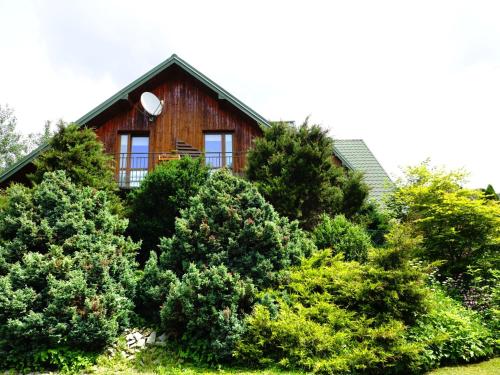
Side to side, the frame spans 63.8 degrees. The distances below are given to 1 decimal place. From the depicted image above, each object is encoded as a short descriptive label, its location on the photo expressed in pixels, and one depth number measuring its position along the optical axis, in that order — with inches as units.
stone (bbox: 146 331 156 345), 280.4
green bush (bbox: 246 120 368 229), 424.8
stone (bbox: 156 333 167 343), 283.0
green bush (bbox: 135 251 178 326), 290.7
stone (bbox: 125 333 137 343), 282.8
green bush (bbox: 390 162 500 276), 410.9
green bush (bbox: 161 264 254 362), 258.8
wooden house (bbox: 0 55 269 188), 639.0
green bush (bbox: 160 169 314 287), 295.3
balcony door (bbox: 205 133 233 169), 650.3
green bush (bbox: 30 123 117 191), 418.7
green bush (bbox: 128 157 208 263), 421.4
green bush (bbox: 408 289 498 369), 267.2
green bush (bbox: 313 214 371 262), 354.9
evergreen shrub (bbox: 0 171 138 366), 251.1
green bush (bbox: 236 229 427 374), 248.8
